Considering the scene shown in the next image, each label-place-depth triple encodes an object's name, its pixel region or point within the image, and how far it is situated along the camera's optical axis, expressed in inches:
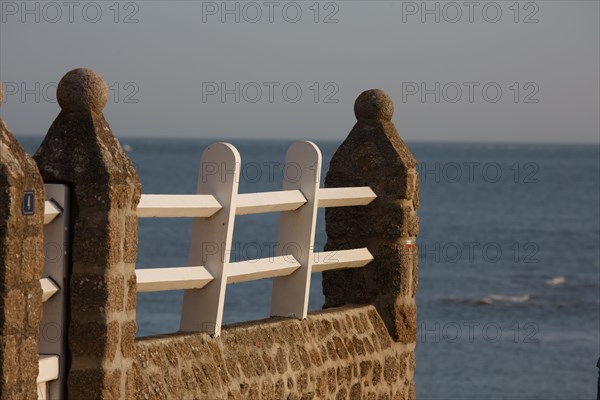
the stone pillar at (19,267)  470.0
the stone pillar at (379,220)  780.0
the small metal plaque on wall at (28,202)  479.8
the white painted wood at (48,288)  523.8
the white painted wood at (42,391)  525.0
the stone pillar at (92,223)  530.0
